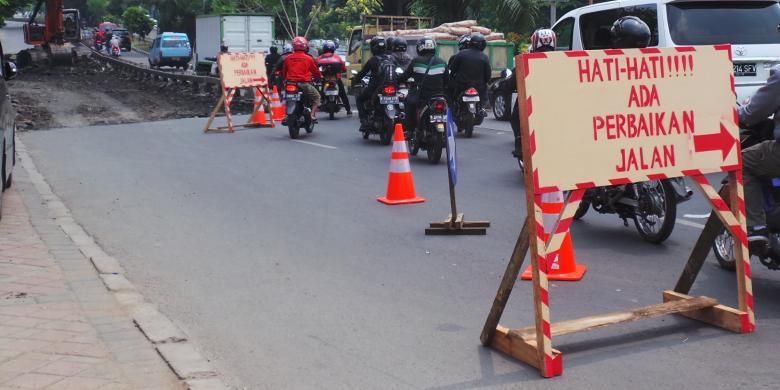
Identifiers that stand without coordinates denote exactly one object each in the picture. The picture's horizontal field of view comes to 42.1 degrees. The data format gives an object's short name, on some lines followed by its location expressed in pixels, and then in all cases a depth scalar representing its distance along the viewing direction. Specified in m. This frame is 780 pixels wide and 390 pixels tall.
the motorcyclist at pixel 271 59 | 26.70
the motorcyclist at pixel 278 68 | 18.92
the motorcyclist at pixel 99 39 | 77.06
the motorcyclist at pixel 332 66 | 22.05
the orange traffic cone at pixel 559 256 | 7.38
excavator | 40.22
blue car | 56.97
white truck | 45.34
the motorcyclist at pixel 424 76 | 14.37
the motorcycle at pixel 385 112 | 16.56
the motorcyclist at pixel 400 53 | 16.73
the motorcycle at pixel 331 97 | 22.05
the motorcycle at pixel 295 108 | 18.12
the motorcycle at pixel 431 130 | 13.91
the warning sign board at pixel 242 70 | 20.39
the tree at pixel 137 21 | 90.88
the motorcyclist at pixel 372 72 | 16.95
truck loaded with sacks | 25.02
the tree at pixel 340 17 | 43.19
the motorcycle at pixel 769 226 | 6.48
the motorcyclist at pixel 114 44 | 68.06
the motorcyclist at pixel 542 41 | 11.45
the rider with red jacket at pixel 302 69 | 18.31
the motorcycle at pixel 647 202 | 8.14
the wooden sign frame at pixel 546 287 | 5.20
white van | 12.42
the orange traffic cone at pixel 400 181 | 10.91
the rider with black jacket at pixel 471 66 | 16.42
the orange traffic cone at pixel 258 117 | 21.02
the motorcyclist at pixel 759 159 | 6.50
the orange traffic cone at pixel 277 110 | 22.78
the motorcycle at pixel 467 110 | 17.08
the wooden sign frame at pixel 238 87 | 20.11
